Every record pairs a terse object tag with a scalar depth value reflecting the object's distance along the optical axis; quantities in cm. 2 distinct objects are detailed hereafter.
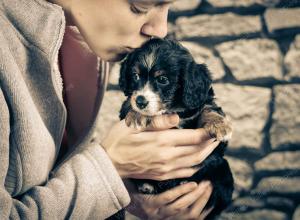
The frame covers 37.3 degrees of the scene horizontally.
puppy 124
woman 98
